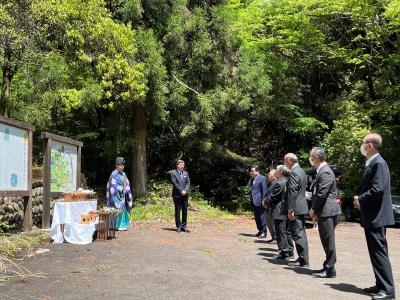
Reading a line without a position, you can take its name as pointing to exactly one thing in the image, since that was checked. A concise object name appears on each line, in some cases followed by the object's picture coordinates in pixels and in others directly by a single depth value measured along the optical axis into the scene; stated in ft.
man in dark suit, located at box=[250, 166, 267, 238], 41.83
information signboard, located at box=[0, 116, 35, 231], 32.27
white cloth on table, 33.94
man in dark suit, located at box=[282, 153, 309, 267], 26.84
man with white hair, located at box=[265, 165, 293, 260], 30.07
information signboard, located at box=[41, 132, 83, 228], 38.45
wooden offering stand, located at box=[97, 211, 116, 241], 35.82
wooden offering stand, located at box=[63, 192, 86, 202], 36.42
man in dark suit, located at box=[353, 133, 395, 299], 20.01
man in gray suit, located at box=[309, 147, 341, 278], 23.85
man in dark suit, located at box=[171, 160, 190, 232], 43.42
